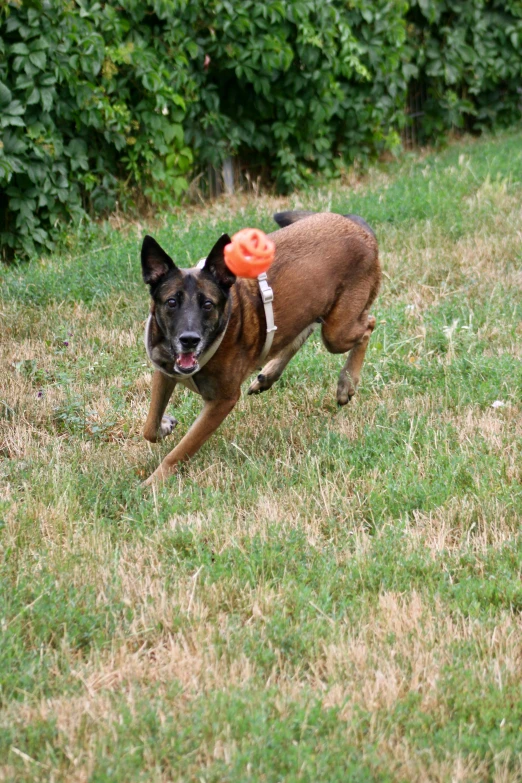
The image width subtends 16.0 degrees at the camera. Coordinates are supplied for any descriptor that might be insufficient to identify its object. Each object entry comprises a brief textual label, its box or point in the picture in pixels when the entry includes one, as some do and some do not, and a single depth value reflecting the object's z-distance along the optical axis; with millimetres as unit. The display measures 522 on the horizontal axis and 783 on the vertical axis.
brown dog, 9082
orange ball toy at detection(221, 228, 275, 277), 7968
